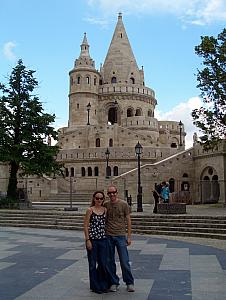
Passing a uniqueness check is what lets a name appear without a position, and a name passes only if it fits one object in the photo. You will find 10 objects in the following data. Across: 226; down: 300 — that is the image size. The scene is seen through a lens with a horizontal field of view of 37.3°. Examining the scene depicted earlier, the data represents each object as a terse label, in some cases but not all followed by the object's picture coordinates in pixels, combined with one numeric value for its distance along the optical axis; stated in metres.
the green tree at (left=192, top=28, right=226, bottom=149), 16.70
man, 5.18
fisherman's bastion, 25.68
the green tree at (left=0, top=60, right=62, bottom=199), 18.97
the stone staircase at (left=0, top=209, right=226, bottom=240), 11.15
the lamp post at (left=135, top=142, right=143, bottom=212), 15.90
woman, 5.13
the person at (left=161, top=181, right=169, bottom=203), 15.57
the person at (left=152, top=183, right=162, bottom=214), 14.90
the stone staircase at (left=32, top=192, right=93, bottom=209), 24.53
